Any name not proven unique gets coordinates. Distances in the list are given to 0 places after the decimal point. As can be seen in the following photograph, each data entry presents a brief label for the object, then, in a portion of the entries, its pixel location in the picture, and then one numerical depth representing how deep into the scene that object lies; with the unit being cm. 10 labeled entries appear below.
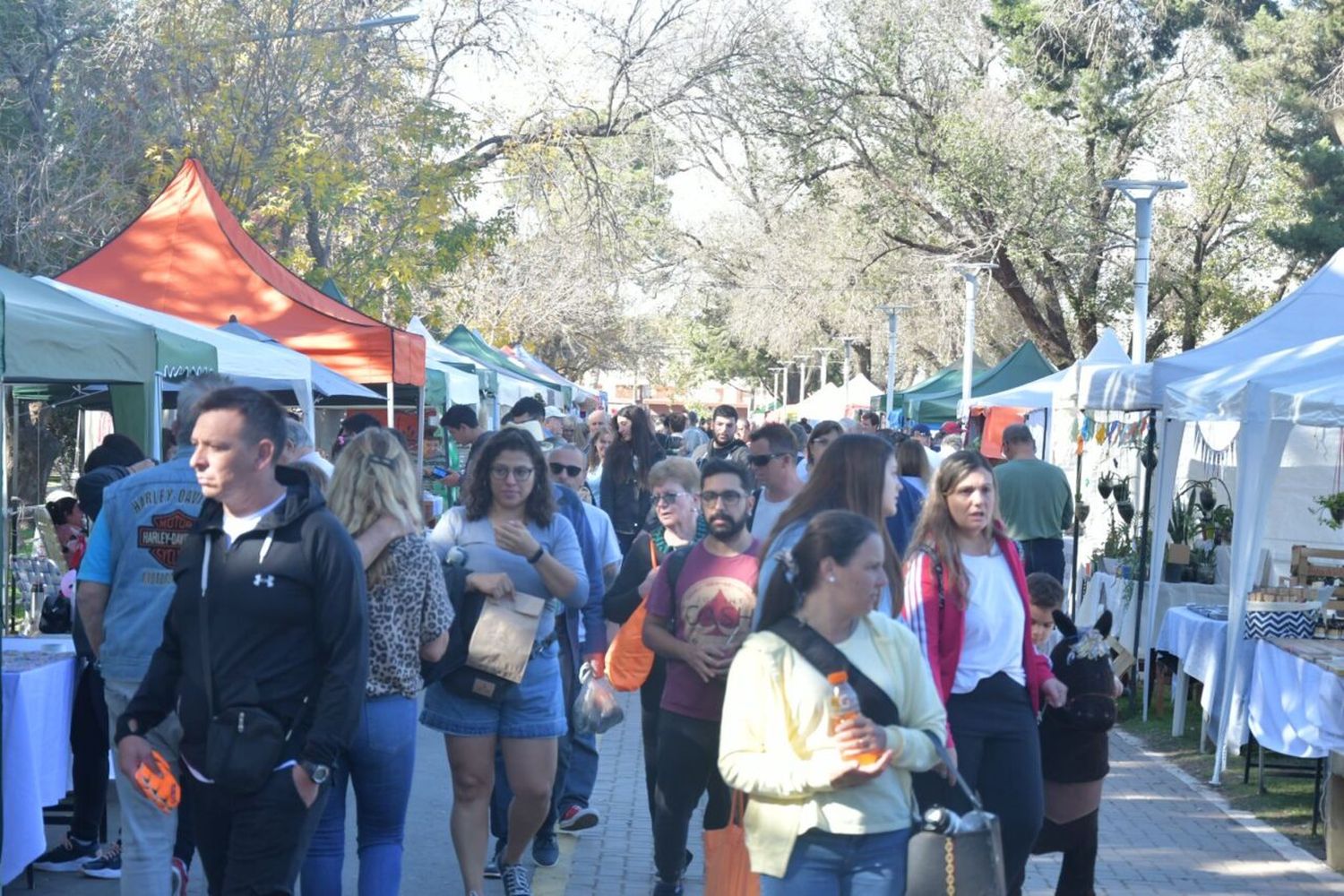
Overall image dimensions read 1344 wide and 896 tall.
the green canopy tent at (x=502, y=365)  2514
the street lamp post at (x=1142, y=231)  1546
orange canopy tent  1301
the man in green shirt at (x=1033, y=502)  1205
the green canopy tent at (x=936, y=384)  3353
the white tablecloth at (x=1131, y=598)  1157
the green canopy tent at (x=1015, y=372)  2752
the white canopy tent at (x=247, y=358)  997
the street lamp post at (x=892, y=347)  3575
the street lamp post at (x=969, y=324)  2634
